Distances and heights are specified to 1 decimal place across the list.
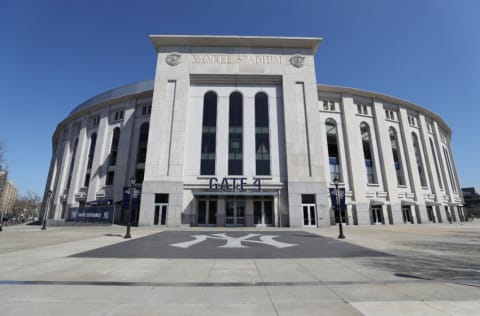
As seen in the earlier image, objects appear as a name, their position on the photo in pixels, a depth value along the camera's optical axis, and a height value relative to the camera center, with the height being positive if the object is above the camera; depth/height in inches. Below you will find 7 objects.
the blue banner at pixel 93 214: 1182.7 -17.2
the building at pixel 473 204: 3093.0 +113.7
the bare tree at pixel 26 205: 4020.7 +113.5
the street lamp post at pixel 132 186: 661.3 +76.4
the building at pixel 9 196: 4993.1 +374.9
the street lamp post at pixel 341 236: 625.5 -69.5
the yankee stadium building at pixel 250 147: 1086.4 +382.1
